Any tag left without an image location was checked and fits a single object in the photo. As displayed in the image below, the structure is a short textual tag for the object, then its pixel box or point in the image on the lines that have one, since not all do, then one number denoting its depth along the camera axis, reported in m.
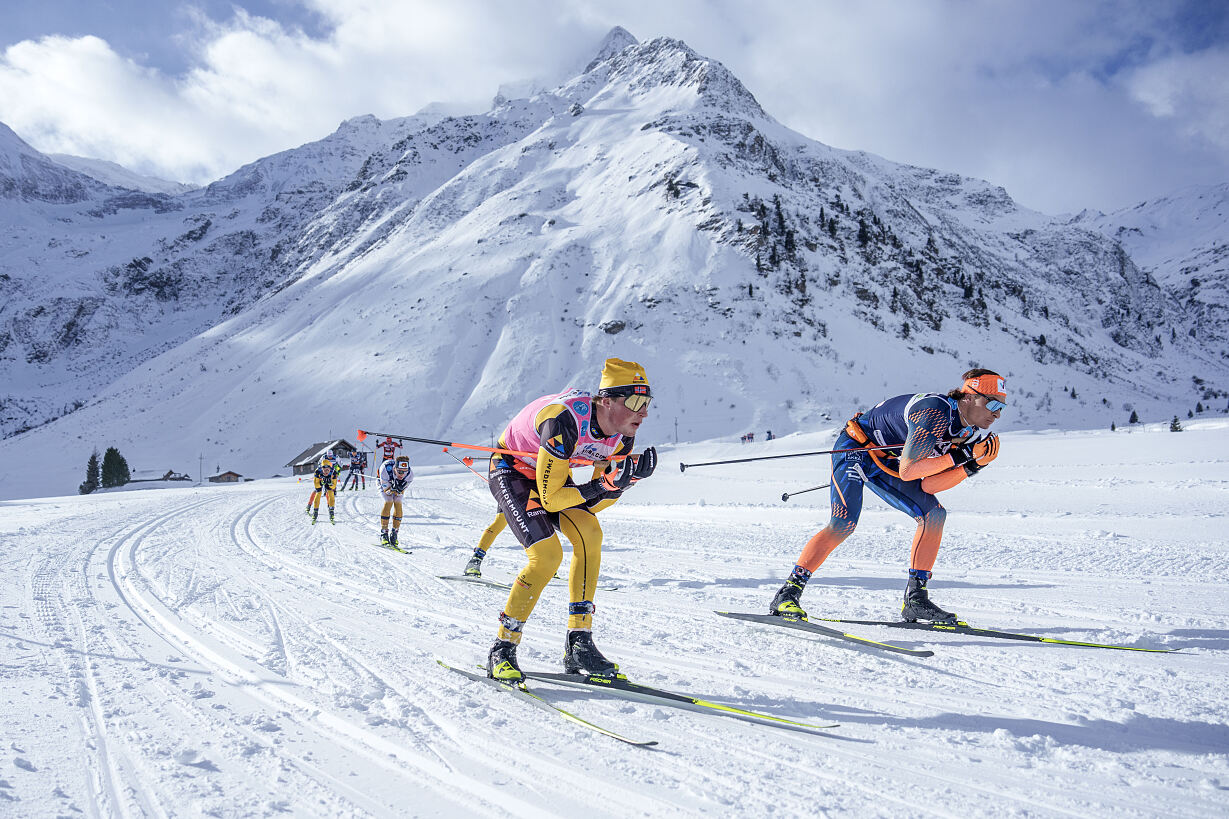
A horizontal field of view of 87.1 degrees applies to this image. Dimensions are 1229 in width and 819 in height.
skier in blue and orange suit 4.99
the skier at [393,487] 11.30
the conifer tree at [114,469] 52.56
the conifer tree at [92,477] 51.88
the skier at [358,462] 26.56
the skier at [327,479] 15.70
